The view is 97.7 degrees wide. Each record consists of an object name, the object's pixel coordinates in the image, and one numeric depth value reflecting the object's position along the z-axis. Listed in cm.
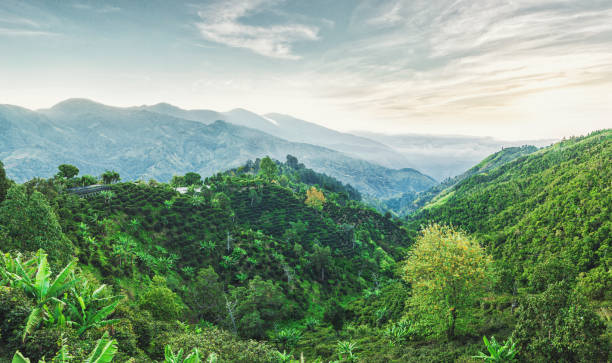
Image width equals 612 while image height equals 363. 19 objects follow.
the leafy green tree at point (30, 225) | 2805
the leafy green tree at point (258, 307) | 4719
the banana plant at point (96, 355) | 1145
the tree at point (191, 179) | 13244
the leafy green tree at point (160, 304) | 3147
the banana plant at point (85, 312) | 1606
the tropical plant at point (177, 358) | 1363
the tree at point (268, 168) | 15546
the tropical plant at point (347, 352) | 3230
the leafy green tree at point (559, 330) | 1708
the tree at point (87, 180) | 8769
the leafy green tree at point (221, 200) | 9012
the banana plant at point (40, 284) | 1526
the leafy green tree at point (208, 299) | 4644
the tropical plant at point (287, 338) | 4632
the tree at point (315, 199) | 12108
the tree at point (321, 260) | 7794
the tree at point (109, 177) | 8901
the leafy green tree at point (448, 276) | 2714
